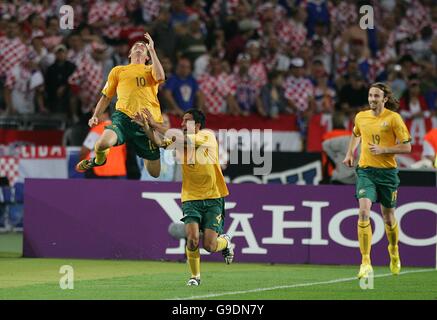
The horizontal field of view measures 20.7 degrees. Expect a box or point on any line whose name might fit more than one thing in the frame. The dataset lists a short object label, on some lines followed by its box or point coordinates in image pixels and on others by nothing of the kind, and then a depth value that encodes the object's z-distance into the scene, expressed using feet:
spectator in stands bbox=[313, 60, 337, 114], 81.35
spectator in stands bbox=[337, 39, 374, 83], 85.35
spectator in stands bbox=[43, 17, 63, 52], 81.15
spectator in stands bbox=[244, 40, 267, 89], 82.02
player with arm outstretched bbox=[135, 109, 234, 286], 47.52
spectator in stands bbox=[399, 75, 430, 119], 80.84
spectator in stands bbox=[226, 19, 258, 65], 85.51
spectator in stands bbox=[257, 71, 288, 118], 81.10
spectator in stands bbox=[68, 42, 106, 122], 78.91
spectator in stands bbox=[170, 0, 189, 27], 85.10
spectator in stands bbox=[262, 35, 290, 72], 84.33
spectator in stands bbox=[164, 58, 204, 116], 79.56
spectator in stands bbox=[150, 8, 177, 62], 83.46
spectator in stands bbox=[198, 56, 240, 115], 80.77
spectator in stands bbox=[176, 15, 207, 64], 83.56
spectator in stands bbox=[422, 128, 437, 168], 66.74
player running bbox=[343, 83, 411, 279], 51.49
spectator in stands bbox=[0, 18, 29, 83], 79.56
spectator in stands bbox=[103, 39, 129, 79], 79.97
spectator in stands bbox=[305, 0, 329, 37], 88.89
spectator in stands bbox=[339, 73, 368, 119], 79.15
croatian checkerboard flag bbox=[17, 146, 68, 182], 76.79
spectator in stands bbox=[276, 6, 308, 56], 87.66
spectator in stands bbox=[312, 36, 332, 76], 86.18
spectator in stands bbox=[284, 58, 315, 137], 82.07
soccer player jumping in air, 51.60
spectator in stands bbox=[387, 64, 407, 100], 82.99
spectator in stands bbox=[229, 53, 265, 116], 81.41
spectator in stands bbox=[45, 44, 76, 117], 78.95
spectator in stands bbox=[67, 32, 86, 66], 80.18
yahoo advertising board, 60.59
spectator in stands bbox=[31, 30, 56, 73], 79.71
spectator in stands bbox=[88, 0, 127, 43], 83.15
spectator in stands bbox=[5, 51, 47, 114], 79.30
